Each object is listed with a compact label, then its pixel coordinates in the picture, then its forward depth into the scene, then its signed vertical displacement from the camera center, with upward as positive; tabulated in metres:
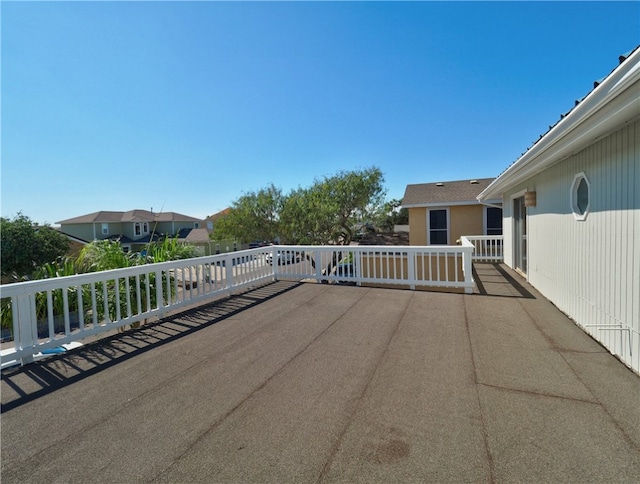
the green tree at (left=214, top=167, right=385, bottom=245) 16.45 +1.45
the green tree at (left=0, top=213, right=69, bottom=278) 15.77 -0.15
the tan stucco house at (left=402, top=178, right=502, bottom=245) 12.02 +0.62
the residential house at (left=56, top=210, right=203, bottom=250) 30.73 +1.59
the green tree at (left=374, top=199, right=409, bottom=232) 18.34 +0.99
